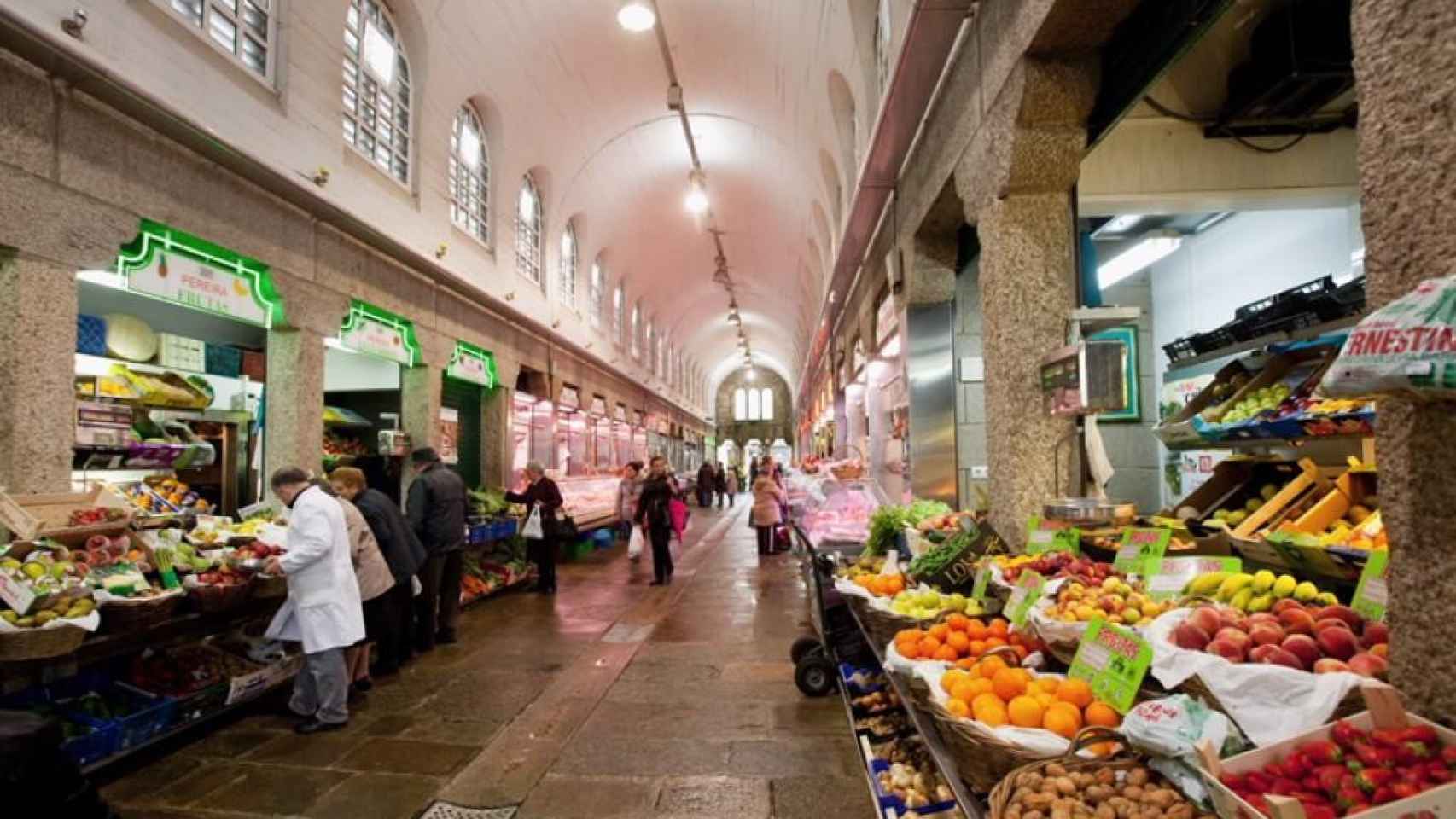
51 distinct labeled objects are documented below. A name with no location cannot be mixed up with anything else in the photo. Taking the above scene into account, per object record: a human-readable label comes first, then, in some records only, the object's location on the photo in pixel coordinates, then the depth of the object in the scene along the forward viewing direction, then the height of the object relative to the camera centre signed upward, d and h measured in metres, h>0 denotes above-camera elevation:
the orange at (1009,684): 2.13 -0.67
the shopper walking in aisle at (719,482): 24.76 -1.14
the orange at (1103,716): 1.91 -0.68
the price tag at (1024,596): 2.74 -0.55
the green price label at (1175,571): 2.60 -0.45
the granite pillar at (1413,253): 1.49 +0.40
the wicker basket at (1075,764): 1.62 -0.73
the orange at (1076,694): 2.01 -0.66
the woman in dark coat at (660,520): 9.24 -0.87
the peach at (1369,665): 1.69 -0.50
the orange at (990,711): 1.99 -0.70
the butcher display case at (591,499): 11.38 -0.83
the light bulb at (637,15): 8.20 +4.78
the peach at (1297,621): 1.94 -0.46
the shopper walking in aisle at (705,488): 23.31 -1.22
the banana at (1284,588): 2.32 -0.43
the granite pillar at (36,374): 3.88 +0.41
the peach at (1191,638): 1.95 -0.50
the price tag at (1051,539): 3.53 -0.44
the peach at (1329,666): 1.70 -0.50
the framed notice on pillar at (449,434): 8.89 +0.19
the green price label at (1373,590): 2.02 -0.40
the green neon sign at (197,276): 4.69 +1.20
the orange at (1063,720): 1.89 -0.69
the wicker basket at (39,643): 3.10 -0.81
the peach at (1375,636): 1.86 -0.47
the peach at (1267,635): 1.88 -0.47
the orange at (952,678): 2.25 -0.70
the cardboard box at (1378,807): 1.19 -0.58
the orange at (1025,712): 1.96 -0.69
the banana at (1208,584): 2.49 -0.45
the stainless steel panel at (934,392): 7.18 +0.53
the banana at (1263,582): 2.37 -0.43
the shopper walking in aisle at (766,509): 11.76 -0.95
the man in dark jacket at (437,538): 6.06 -0.73
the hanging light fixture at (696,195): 12.45 +4.23
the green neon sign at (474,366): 9.16 +1.07
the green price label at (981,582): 3.44 -0.62
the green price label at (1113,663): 1.89 -0.57
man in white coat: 4.30 -0.90
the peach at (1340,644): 1.82 -0.48
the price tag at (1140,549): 2.87 -0.40
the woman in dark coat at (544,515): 8.47 -0.74
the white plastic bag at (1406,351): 1.21 +0.16
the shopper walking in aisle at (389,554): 5.26 -0.75
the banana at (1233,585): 2.37 -0.44
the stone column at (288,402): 6.25 +0.41
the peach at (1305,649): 1.81 -0.49
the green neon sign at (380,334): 7.02 +1.15
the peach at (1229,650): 1.82 -0.49
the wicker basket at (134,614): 3.60 -0.81
